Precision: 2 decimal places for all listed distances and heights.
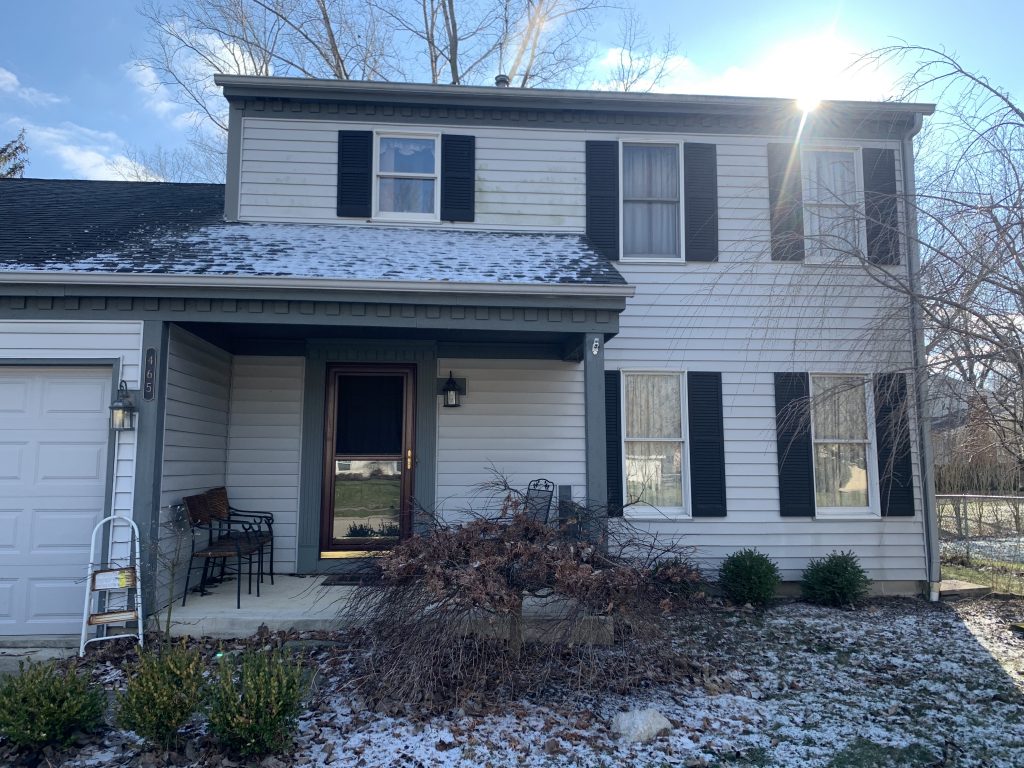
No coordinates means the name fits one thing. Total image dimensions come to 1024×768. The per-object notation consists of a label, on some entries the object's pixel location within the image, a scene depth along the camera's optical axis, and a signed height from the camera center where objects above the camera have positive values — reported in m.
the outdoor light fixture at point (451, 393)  7.05 +0.71
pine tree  18.34 +8.36
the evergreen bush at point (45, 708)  3.40 -1.31
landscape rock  3.75 -1.51
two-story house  6.89 +1.46
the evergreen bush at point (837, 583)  6.61 -1.20
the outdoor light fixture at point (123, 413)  5.30 +0.35
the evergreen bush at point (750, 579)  6.54 -1.16
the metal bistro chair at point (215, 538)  5.64 -0.76
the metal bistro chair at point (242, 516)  6.36 -0.58
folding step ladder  4.94 -0.93
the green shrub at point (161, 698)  3.42 -1.26
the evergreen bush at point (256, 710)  3.37 -1.29
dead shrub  4.07 -1.00
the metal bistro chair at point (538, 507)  4.85 -0.36
